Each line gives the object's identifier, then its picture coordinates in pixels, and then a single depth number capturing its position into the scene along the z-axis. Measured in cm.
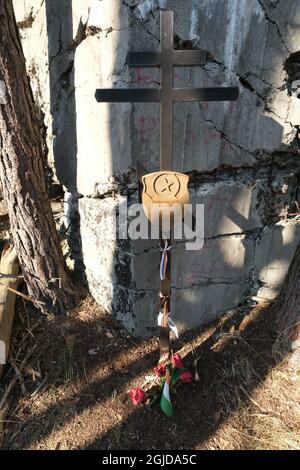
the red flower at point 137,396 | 205
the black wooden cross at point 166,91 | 161
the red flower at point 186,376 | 214
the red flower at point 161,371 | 213
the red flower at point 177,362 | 214
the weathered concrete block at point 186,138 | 199
